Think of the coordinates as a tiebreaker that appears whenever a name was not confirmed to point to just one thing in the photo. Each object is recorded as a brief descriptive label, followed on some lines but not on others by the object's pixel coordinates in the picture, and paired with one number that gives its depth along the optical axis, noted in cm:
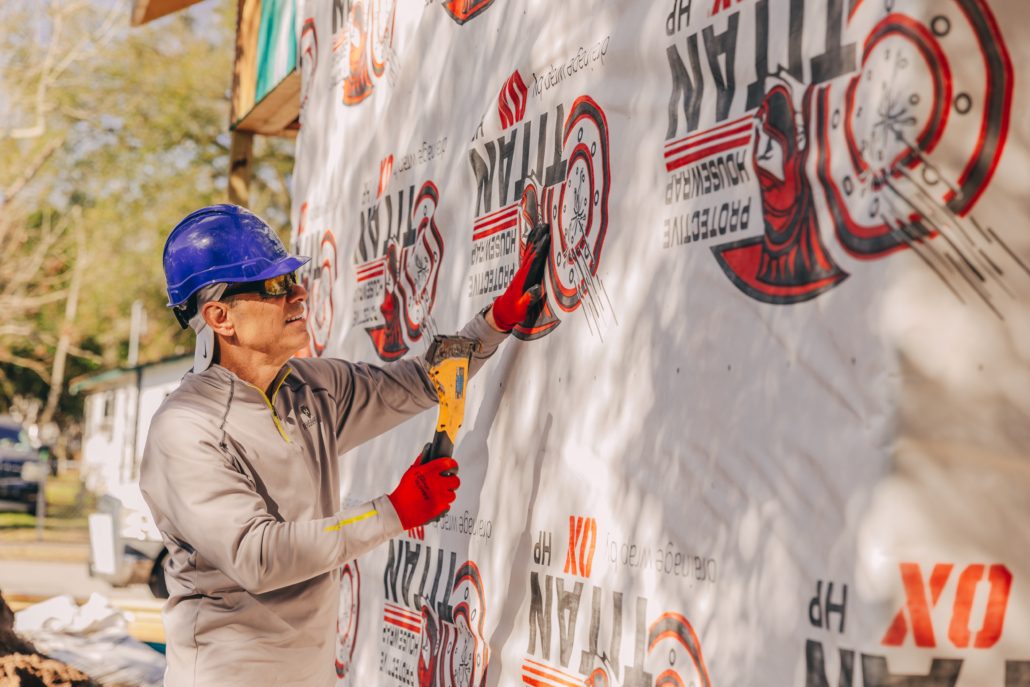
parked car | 2811
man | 314
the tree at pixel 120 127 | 2775
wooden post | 932
